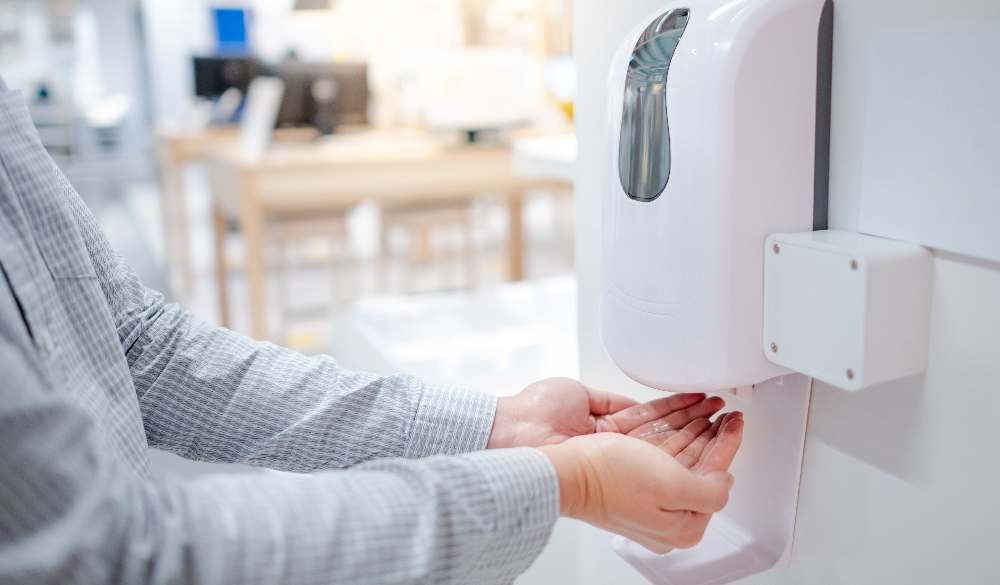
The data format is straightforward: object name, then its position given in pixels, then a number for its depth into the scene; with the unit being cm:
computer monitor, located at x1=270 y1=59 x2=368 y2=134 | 401
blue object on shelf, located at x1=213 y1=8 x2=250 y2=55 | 898
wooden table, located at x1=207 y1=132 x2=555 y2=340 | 291
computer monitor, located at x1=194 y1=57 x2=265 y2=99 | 523
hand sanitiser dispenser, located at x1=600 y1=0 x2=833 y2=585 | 48
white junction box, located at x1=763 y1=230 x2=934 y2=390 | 44
